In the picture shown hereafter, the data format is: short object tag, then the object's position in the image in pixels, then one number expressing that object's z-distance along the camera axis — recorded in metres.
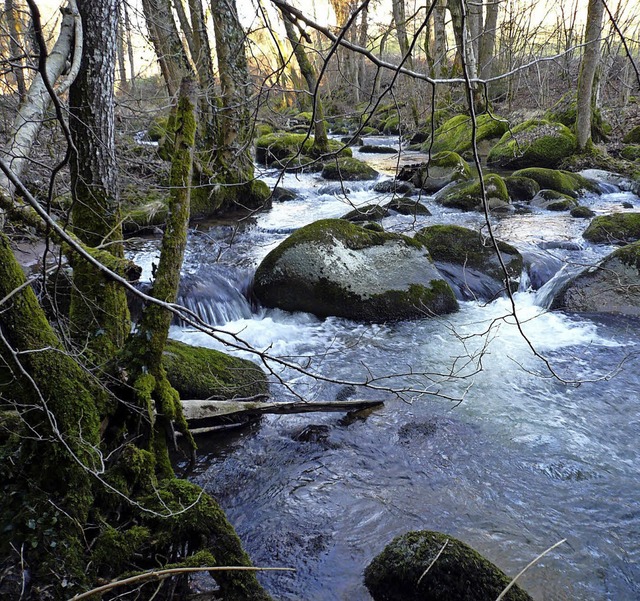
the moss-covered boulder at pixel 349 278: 6.94
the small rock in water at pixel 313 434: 4.48
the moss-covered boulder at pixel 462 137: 16.83
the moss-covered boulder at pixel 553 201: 11.79
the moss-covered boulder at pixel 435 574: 2.60
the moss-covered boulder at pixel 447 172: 13.84
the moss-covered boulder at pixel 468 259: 7.77
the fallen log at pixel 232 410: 4.07
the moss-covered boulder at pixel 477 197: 11.74
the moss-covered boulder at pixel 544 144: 15.07
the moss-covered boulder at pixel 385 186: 13.04
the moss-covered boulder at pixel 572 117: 15.57
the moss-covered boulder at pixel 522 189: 12.66
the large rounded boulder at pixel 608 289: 6.85
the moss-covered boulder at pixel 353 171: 14.90
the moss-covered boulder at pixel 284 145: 16.31
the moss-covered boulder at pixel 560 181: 12.91
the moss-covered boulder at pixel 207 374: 4.43
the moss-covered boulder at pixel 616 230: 9.21
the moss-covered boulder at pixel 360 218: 10.28
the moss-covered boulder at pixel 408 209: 11.12
